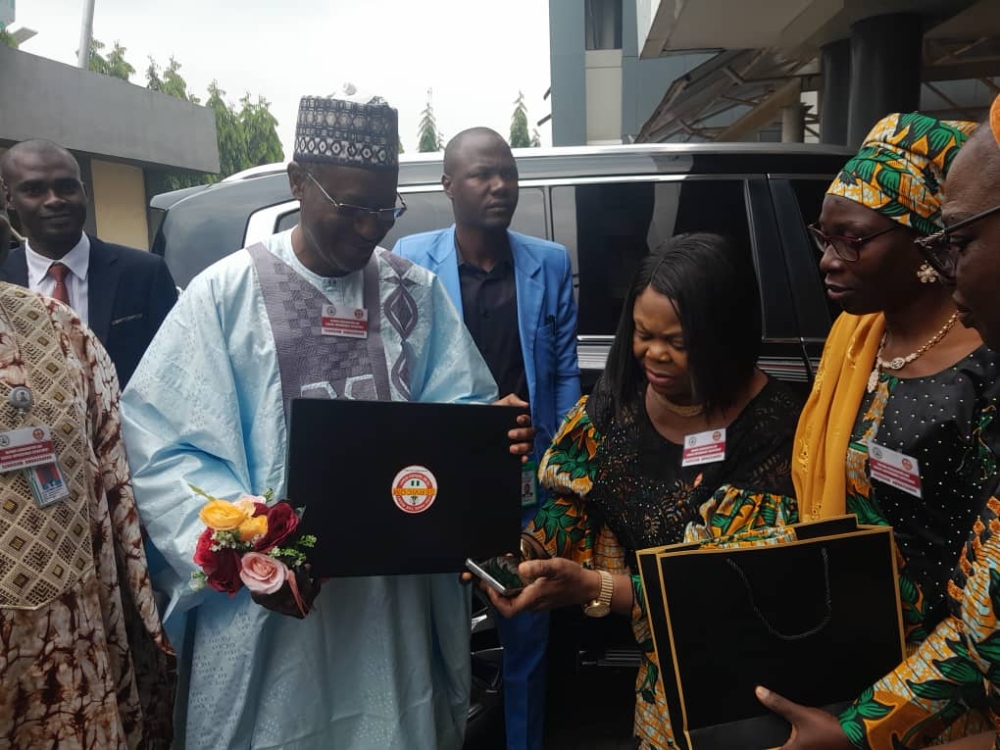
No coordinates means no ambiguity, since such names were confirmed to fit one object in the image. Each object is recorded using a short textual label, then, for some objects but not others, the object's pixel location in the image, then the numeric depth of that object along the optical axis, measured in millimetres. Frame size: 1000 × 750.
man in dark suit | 2947
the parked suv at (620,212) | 3391
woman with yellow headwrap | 1413
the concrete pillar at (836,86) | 7789
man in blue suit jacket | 2793
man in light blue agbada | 1778
